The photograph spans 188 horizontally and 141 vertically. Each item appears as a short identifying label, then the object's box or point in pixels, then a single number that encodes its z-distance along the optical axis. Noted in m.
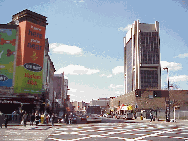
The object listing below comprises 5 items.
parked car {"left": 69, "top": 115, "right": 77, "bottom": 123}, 37.74
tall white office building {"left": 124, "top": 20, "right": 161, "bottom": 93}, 144.75
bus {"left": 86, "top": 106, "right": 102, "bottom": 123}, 46.88
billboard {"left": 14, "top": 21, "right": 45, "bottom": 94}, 43.66
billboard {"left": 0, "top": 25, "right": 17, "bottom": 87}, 43.37
